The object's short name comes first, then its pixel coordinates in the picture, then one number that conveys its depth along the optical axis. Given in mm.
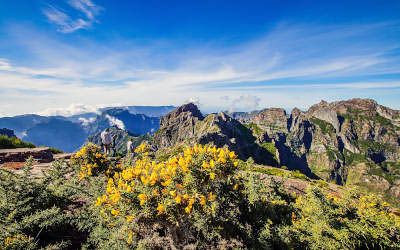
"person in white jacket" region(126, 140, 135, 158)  12850
